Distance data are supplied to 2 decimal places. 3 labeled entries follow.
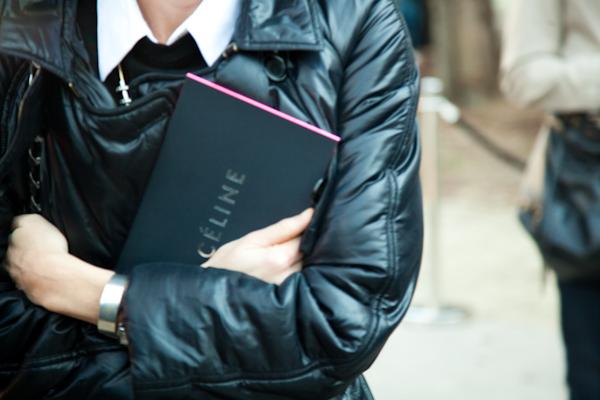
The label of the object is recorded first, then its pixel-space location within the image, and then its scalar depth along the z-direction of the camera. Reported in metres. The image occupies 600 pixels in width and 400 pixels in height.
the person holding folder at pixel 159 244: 3.27
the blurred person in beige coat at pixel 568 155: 6.15
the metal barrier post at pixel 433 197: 10.25
